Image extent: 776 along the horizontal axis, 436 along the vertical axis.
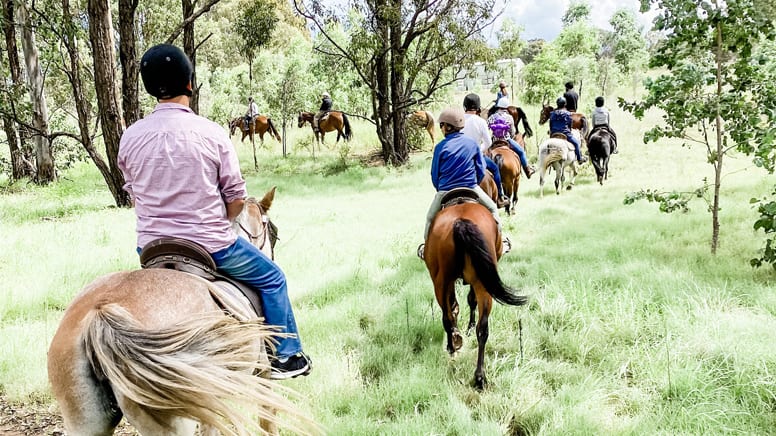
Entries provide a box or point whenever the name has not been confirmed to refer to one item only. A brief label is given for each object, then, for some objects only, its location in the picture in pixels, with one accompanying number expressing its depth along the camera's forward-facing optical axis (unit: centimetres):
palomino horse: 182
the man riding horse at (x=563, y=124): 1229
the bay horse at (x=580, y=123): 1503
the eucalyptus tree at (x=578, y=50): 2869
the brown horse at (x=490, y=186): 683
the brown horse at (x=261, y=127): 2084
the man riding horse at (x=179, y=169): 241
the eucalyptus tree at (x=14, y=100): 1300
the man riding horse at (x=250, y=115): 1978
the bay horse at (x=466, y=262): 386
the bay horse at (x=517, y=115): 1318
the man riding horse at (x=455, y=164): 469
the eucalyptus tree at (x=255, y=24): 1795
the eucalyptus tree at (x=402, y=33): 1542
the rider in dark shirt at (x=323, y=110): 1977
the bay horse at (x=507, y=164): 942
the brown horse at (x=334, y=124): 1970
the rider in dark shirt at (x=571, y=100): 1388
